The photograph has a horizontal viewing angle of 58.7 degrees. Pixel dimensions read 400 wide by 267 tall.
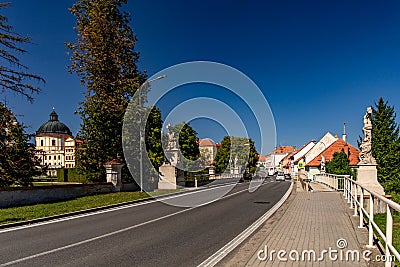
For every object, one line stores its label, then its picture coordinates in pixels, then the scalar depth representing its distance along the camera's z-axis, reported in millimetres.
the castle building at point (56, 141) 99500
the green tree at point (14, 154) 19453
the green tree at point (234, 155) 67212
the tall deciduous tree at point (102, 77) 29141
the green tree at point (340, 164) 34969
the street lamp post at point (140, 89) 29961
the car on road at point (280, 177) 55262
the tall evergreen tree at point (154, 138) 33000
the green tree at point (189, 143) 54156
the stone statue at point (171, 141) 33281
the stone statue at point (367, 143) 17391
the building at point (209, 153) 72906
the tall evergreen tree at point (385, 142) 40550
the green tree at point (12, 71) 17903
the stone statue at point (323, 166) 44353
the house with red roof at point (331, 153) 60031
